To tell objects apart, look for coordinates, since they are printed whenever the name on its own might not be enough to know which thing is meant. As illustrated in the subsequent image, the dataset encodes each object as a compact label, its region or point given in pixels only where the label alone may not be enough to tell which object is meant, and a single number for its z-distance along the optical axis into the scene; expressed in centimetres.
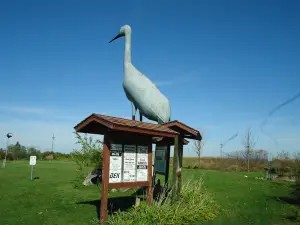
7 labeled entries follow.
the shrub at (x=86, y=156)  1371
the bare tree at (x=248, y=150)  3024
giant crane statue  860
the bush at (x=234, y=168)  2775
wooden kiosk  631
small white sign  1638
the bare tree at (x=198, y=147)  3433
